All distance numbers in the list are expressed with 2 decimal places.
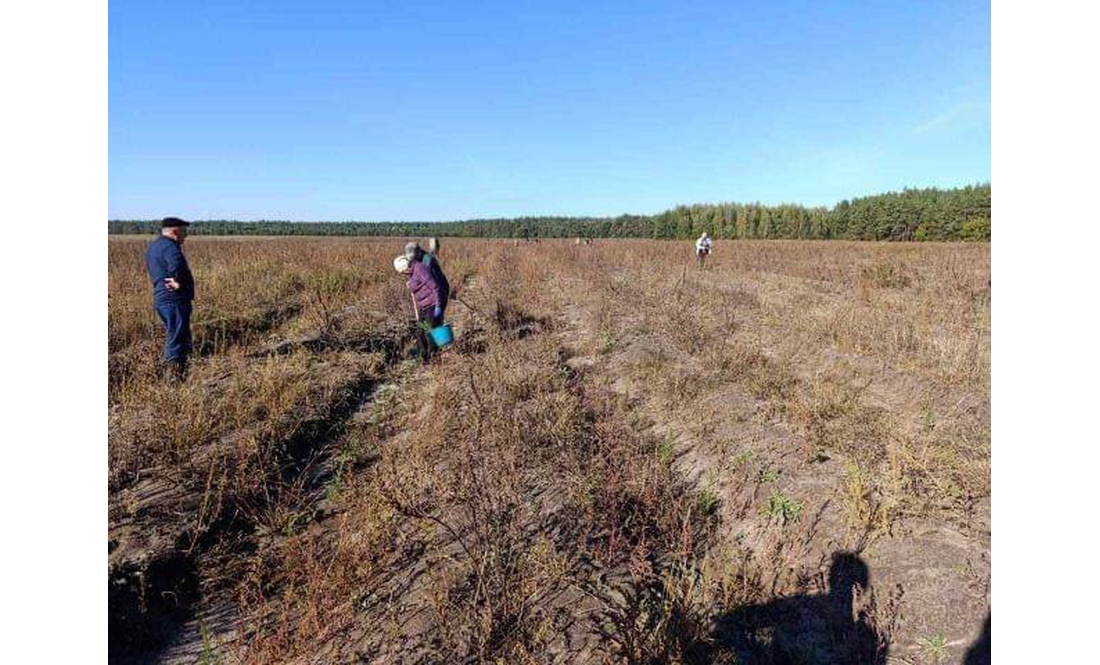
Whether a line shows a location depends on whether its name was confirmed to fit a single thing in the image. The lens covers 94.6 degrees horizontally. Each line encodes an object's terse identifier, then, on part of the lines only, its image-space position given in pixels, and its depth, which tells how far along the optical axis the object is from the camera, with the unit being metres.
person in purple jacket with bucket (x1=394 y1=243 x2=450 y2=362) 5.57
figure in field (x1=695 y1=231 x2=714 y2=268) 17.51
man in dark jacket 4.93
